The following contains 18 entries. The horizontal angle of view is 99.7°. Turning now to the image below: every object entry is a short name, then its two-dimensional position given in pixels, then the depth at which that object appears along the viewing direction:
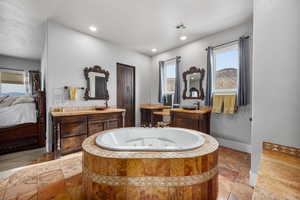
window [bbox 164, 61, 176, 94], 4.10
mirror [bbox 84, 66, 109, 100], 3.17
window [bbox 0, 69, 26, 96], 4.66
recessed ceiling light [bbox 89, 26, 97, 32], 2.86
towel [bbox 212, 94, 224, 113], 2.85
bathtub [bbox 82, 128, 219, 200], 1.12
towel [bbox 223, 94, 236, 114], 2.69
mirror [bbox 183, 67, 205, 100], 3.35
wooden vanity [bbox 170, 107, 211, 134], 2.81
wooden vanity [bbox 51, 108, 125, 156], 2.35
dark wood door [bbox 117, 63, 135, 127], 3.96
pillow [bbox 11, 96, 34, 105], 3.00
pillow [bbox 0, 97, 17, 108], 2.93
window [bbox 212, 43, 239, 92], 2.83
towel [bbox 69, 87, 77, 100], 2.82
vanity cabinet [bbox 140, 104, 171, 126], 4.10
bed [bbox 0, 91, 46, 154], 2.69
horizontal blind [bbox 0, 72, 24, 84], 4.64
